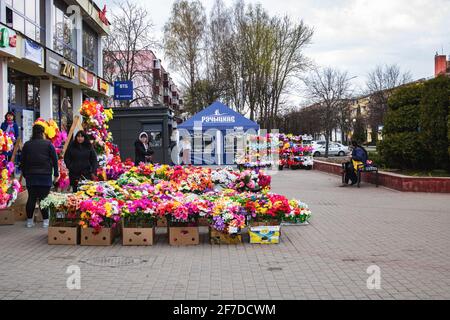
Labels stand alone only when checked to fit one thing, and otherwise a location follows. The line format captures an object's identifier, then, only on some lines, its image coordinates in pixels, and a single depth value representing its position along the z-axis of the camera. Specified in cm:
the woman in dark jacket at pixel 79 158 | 1134
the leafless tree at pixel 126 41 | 3988
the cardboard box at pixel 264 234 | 854
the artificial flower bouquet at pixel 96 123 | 1373
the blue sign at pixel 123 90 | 2842
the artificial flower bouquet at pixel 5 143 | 937
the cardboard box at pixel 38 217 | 1052
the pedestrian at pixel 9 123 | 1328
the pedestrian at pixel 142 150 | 1702
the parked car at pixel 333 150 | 5441
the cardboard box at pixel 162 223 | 978
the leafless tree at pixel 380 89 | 6363
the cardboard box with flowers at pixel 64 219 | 839
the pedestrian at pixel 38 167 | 949
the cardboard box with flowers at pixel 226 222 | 830
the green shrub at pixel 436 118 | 1759
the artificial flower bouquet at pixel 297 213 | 888
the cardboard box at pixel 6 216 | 1016
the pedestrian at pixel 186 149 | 2809
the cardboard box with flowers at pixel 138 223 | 834
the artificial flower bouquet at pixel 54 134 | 1175
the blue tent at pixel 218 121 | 2533
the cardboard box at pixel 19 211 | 1070
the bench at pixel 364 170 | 1841
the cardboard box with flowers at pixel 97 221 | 825
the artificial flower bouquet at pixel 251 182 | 1242
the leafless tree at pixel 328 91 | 5075
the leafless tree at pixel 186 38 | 5316
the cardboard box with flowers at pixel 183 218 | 833
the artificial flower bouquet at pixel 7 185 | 954
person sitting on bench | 1873
